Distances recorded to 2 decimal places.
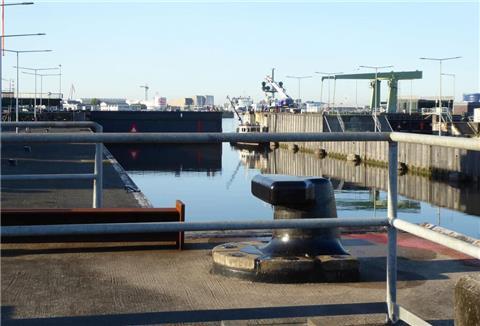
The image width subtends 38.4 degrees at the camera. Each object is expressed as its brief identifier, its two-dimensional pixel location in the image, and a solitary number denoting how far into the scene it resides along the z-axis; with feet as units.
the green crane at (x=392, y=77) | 271.90
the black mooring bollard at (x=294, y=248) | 17.03
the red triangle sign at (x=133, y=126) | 236.90
